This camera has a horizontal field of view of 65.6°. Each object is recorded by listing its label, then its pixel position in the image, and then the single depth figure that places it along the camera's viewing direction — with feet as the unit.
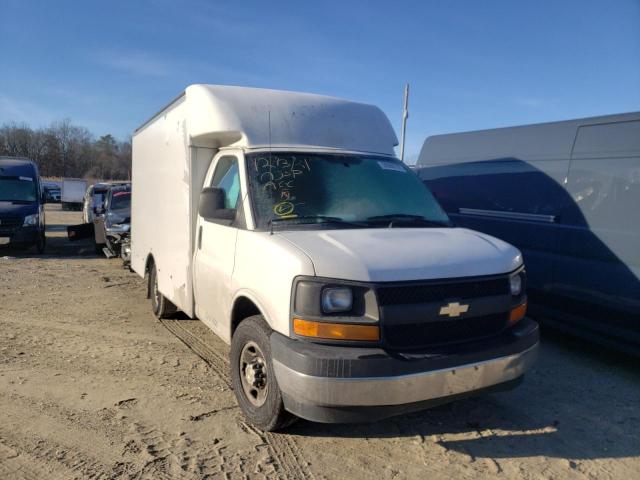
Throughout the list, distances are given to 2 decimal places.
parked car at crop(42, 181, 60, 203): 132.26
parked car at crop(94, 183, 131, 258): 37.83
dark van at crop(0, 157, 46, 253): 39.58
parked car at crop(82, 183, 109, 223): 60.29
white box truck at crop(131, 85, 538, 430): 9.84
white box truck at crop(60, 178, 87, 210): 113.19
